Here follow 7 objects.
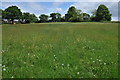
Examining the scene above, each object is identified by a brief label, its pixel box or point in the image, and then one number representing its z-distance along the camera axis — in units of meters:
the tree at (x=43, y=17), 70.14
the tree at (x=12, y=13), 51.96
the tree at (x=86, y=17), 61.55
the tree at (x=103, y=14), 56.47
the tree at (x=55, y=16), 70.39
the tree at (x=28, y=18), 61.71
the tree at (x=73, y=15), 57.33
